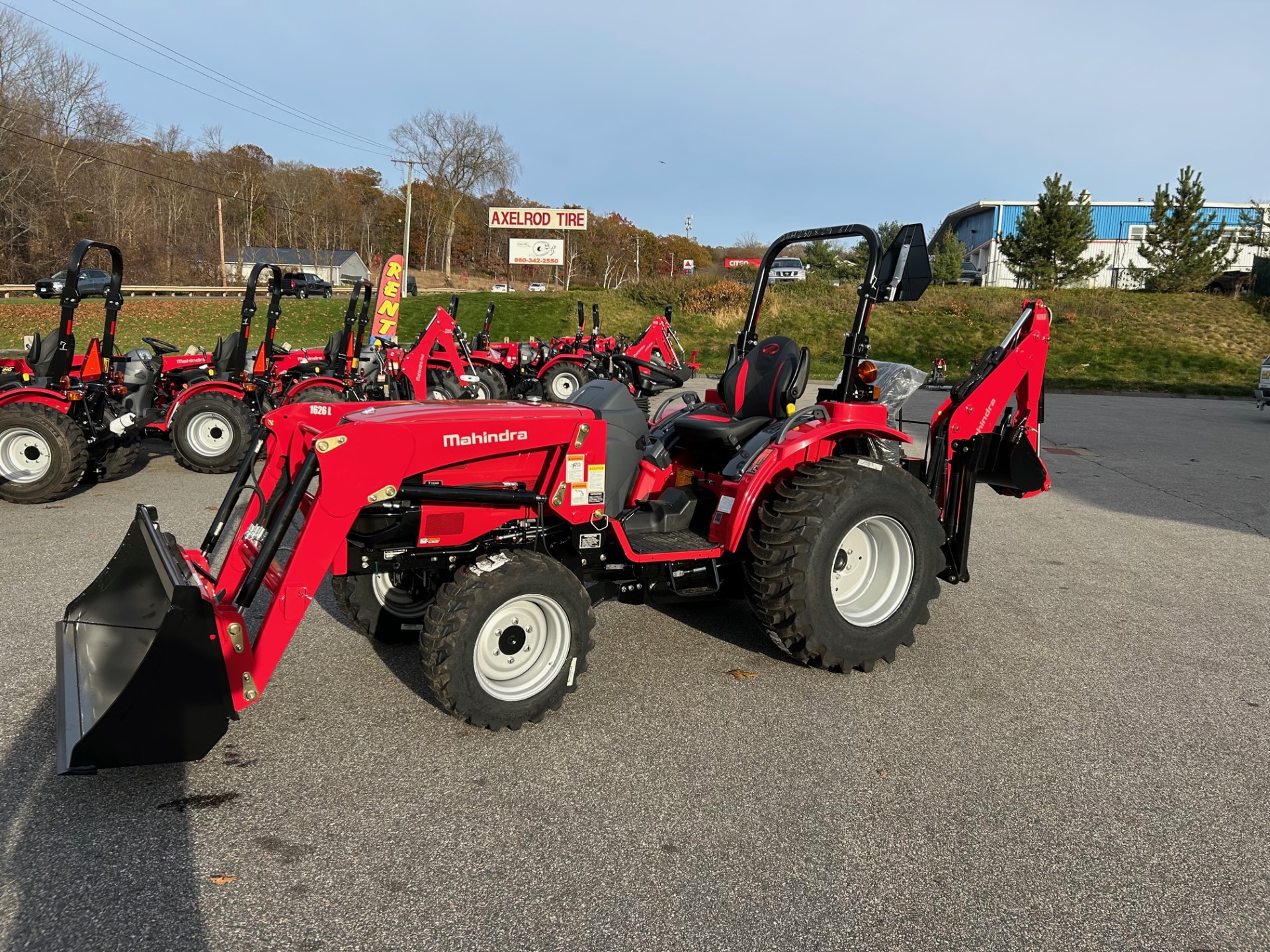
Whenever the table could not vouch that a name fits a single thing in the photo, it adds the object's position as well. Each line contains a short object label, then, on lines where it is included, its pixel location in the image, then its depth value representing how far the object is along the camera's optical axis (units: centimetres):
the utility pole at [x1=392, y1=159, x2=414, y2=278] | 3854
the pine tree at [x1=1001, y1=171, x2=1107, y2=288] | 3247
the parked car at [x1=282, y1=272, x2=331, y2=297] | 3644
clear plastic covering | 524
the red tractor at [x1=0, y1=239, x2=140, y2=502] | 690
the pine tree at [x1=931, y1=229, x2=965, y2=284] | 3700
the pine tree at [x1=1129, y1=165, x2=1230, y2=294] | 3272
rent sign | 1147
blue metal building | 4569
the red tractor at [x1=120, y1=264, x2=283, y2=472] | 861
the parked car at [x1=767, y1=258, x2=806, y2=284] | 3119
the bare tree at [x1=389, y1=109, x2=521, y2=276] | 5578
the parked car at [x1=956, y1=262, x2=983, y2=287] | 3838
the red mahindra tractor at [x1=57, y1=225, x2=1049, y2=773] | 293
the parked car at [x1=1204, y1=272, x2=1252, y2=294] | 3241
